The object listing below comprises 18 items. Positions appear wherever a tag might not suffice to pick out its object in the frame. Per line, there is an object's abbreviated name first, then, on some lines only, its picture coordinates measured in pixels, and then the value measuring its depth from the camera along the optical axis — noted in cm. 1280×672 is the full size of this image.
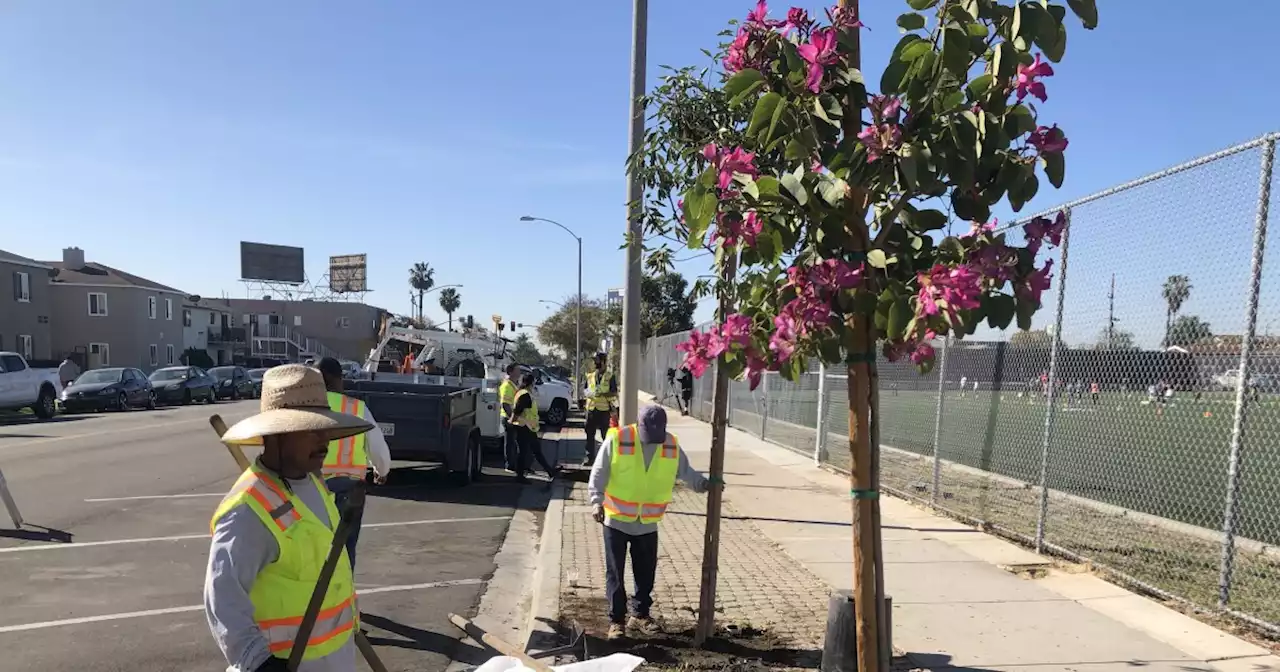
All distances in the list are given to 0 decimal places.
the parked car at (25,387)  2230
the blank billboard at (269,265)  9469
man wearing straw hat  241
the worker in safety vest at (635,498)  543
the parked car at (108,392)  2595
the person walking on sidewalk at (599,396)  1405
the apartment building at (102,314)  4862
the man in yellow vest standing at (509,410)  1312
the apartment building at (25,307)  3994
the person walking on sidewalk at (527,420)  1224
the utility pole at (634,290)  959
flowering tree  245
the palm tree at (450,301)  11394
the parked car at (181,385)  3095
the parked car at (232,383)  3597
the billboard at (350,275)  9894
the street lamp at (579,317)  3923
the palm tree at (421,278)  11394
